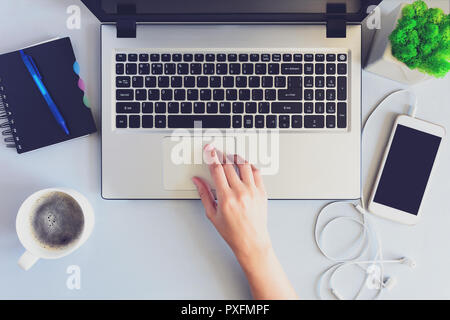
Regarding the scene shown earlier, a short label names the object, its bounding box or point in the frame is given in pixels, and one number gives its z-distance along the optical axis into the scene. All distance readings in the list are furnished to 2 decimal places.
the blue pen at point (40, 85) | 0.72
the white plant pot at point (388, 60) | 0.65
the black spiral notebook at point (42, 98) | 0.72
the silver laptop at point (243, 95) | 0.69
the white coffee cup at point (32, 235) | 0.67
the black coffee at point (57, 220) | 0.70
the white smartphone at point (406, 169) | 0.73
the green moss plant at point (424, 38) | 0.60
